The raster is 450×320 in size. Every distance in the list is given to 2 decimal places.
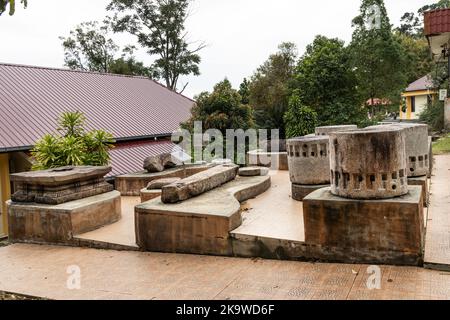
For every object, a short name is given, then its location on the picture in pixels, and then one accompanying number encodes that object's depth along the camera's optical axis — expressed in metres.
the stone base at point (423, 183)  7.38
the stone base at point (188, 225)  6.01
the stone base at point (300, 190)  8.42
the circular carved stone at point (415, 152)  7.67
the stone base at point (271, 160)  14.25
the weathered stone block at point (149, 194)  9.63
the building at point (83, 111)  12.34
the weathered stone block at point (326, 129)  10.83
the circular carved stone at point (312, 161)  8.35
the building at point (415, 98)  34.86
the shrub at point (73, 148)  10.20
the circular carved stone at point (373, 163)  5.09
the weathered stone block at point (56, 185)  7.61
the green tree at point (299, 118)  17.15
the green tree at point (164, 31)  32.94
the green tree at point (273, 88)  21.69
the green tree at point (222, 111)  14.20
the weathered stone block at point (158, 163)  12.32
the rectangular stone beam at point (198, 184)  6.87
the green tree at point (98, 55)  33.47
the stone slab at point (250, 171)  10.66
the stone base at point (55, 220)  7.30
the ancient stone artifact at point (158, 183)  10.01
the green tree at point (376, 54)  19.86
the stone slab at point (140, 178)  11.93
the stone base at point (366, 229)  4.95
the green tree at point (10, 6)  5.70
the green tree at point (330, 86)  19.19
